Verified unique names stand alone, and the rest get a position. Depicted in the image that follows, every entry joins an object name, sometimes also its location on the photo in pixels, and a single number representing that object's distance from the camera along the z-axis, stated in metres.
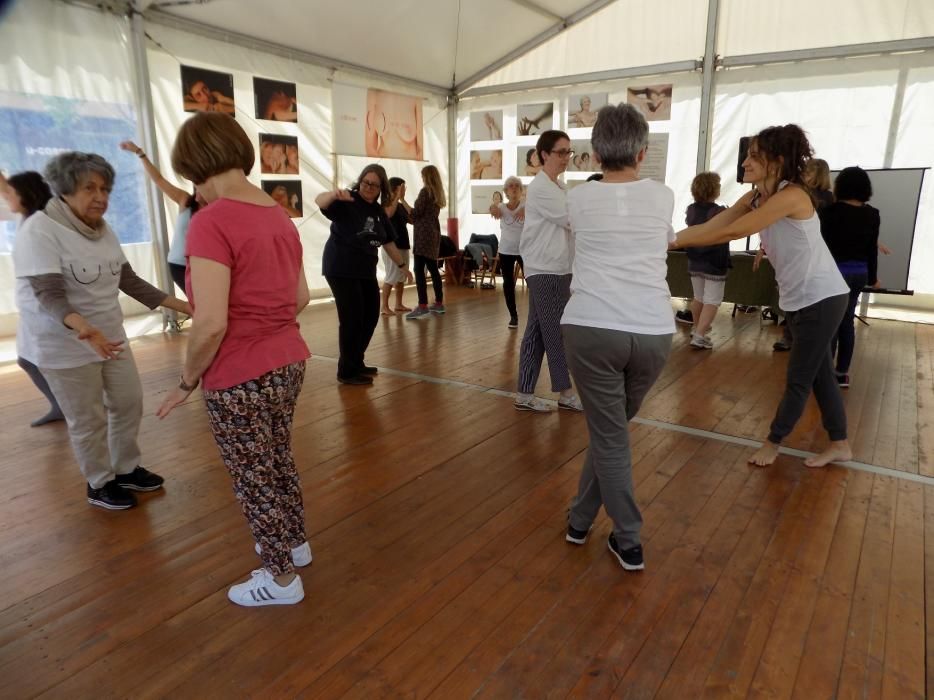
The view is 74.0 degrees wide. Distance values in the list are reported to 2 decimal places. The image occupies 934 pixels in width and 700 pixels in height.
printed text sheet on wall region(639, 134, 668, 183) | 8.37
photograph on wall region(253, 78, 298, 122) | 7.05
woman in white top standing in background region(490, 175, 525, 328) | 5.70
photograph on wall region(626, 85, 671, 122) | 8.28
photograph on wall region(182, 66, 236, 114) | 6.34
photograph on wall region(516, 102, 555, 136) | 9.22
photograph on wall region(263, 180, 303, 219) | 7.34
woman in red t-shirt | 1.60
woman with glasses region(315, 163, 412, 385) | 4.19
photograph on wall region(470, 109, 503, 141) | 9.69
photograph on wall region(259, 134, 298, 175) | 7.21
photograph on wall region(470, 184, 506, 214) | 9.88
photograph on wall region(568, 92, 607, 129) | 8.80
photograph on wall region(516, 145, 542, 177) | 9.43
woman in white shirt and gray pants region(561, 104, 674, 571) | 1.96
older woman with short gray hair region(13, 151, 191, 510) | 2.32
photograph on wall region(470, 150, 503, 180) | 9.84
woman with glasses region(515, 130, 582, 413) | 3.35
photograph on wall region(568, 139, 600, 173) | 8.98
